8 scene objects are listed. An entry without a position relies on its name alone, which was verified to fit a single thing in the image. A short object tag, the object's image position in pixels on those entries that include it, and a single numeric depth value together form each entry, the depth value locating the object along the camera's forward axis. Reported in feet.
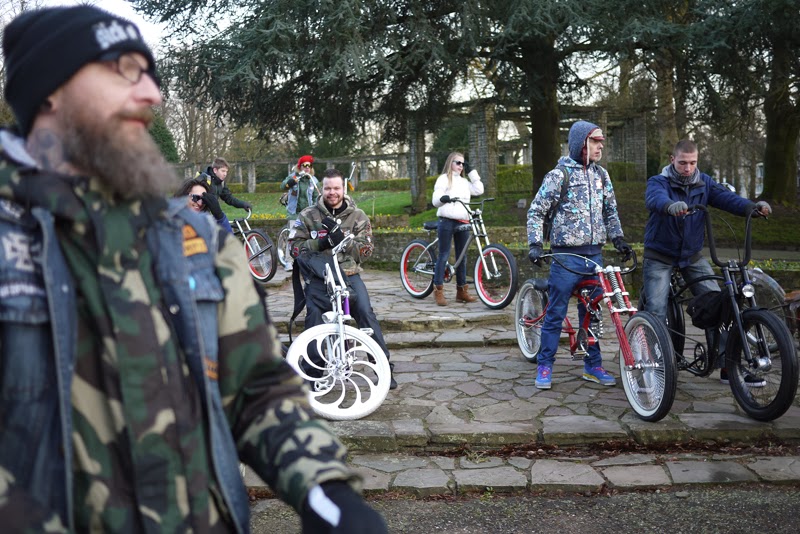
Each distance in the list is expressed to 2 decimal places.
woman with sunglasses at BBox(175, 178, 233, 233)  30.96
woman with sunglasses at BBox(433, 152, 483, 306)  35.60
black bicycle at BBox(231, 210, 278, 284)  44.34
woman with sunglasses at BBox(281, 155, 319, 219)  46.09
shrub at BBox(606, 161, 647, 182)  112.68
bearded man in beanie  4.53
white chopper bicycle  20.57
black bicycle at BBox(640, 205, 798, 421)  18.29
